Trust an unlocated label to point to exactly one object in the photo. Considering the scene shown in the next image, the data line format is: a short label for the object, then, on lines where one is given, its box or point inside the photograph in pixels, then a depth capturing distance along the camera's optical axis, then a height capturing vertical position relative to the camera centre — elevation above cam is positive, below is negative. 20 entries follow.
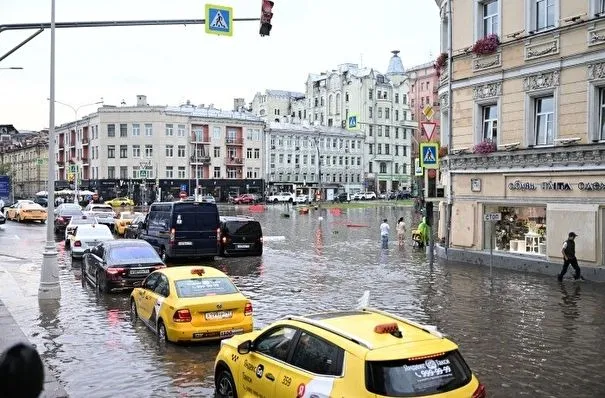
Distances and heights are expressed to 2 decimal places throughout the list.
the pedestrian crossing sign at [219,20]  14.12 +3.89
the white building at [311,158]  103.31 +5.32
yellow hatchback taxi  5.89 -1.78
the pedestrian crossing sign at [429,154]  22.66 +1.30
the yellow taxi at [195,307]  11.27 -2.24
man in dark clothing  18.75 -2.00
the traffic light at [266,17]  13.73 +3.84
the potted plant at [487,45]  22.59 +5.38
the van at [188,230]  23.52 -1.64
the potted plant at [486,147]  22.91 +1.60
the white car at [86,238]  23.86 -1.97
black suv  26.02 -2.07
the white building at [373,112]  112.69 +14.52
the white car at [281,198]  92.25 -1.43
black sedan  16.58 -2.10
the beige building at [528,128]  19.41 +2.20
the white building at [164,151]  90.94 +5.60
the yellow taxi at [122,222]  36.34 -2.07
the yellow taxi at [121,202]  78.50 -1.84
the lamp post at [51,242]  16.27 -1.51
